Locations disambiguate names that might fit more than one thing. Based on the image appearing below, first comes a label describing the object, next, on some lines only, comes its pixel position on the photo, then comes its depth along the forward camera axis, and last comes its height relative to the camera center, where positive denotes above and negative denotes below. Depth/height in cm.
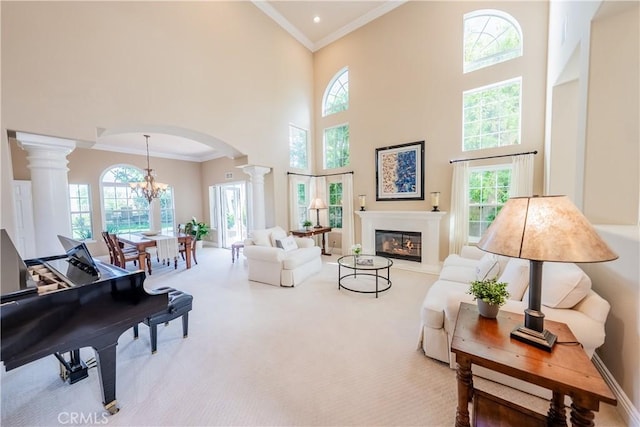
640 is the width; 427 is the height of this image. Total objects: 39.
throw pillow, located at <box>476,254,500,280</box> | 246 -75
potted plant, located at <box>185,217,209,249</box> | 696 -75
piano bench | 221 -106
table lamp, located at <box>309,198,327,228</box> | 572 -6
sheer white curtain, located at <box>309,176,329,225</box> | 632 +23
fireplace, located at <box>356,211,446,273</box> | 459 -58
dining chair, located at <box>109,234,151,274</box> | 446 -97
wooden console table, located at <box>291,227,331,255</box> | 540 -70
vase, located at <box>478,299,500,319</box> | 149 -71
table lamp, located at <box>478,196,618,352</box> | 107 -20
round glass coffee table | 348 -103
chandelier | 557 +44
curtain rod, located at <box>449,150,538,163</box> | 377 +71
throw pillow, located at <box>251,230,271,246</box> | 427 -64
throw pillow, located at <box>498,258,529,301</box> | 192 -68
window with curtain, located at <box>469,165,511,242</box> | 411 +8
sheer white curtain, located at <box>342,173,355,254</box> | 574 -23
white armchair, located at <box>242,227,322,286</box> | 384 -94
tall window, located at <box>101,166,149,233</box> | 638 +7
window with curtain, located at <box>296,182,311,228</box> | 598 -3
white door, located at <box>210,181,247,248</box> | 762 -35
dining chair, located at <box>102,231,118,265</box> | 476 -90
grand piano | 130 -66
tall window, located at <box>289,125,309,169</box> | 595 +139
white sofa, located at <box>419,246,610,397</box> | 149 -78
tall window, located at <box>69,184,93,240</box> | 583 -12
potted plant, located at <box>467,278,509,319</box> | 147 -61
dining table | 456 -75
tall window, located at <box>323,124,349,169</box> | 600 +142
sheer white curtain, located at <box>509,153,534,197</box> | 374 +37
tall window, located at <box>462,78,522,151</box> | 400 +147
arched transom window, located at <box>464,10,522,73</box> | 403 +284
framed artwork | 483 +60
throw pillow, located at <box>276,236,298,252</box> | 425 -76
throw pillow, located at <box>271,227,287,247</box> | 446 -63
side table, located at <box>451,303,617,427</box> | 100 -79
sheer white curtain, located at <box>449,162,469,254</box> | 427 -11
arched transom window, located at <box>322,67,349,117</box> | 601 +279
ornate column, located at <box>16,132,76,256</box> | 279 +22
